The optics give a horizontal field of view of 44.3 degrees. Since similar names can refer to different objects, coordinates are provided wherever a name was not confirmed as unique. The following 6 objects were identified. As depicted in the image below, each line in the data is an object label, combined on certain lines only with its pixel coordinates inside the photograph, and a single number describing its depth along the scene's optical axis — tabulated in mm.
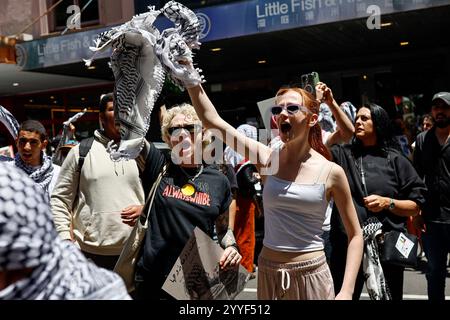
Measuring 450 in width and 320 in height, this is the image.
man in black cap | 4895
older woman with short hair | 3061
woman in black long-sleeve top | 4168
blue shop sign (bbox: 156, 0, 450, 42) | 10242
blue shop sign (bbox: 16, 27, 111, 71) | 13562
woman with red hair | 2838
